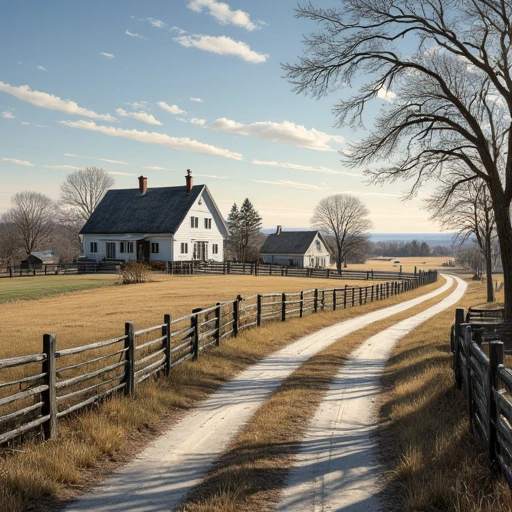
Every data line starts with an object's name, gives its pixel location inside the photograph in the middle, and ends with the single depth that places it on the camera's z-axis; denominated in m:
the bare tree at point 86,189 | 78.56
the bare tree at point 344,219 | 80.50
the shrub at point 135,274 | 40.12
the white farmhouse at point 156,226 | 54.34
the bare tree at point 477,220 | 35.81
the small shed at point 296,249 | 82.50
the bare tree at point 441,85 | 15.30
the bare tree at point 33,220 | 82.60
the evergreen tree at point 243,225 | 89.71
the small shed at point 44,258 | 78.88
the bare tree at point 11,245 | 80.12
